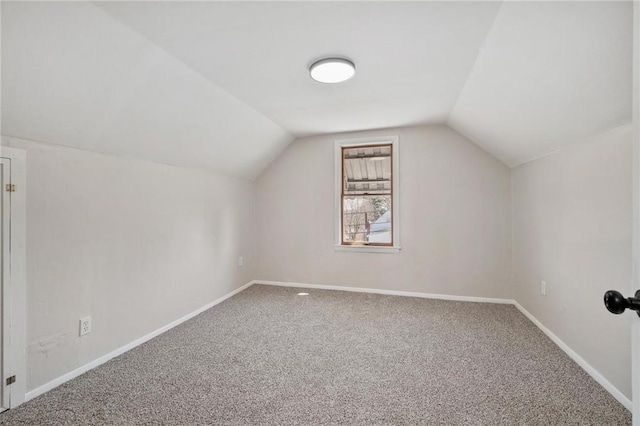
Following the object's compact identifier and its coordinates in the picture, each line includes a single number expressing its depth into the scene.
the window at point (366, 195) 4.06
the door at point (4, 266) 1.68
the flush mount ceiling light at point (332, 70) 2.03
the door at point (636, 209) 0.75
